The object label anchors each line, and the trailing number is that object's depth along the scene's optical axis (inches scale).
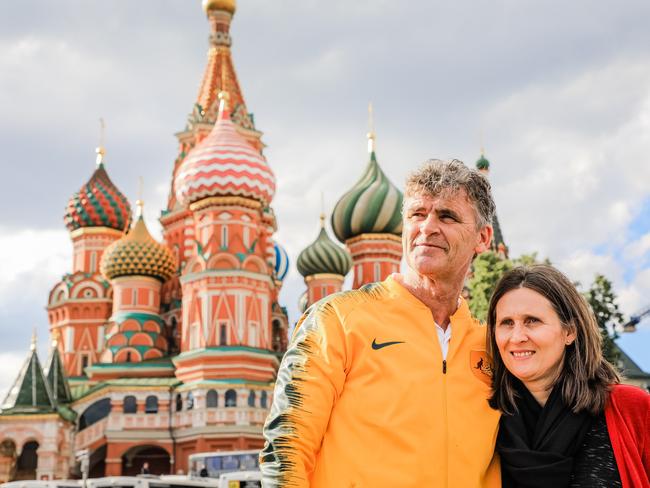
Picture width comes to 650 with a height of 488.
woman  126.9
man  122.3
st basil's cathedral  1131.3
